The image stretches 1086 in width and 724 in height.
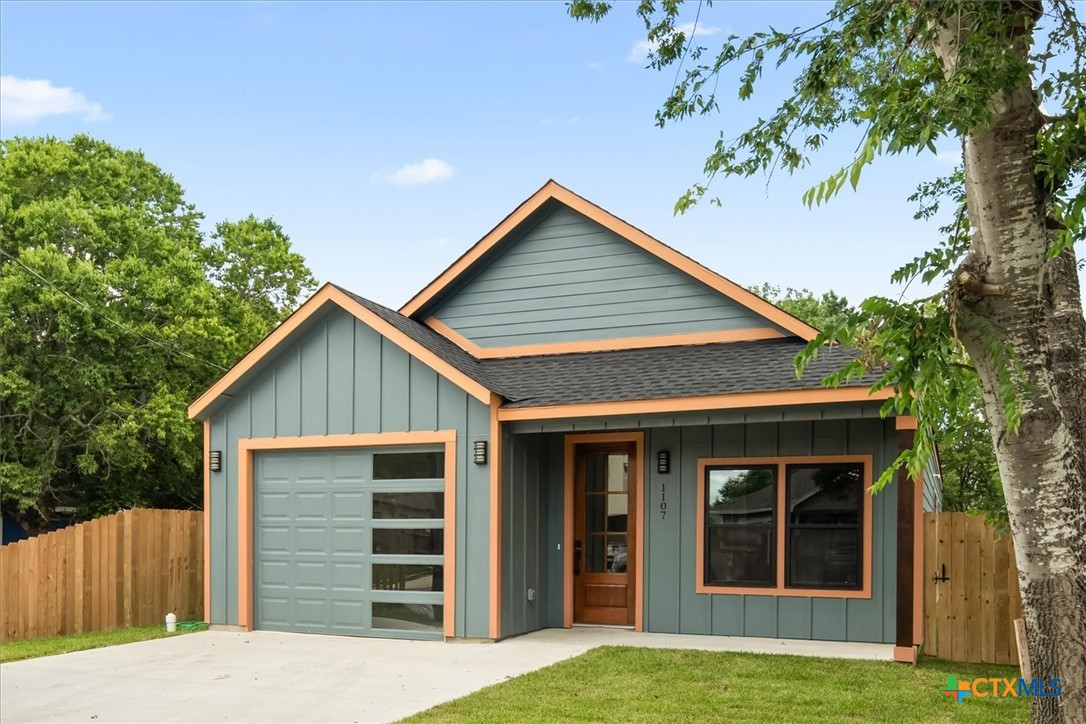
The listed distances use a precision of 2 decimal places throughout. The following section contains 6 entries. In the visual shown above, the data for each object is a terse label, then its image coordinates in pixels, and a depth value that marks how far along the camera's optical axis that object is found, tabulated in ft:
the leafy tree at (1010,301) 12.61
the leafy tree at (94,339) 62.08
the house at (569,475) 32.53
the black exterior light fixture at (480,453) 33.12
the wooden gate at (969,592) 28.91
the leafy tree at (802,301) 96.27
